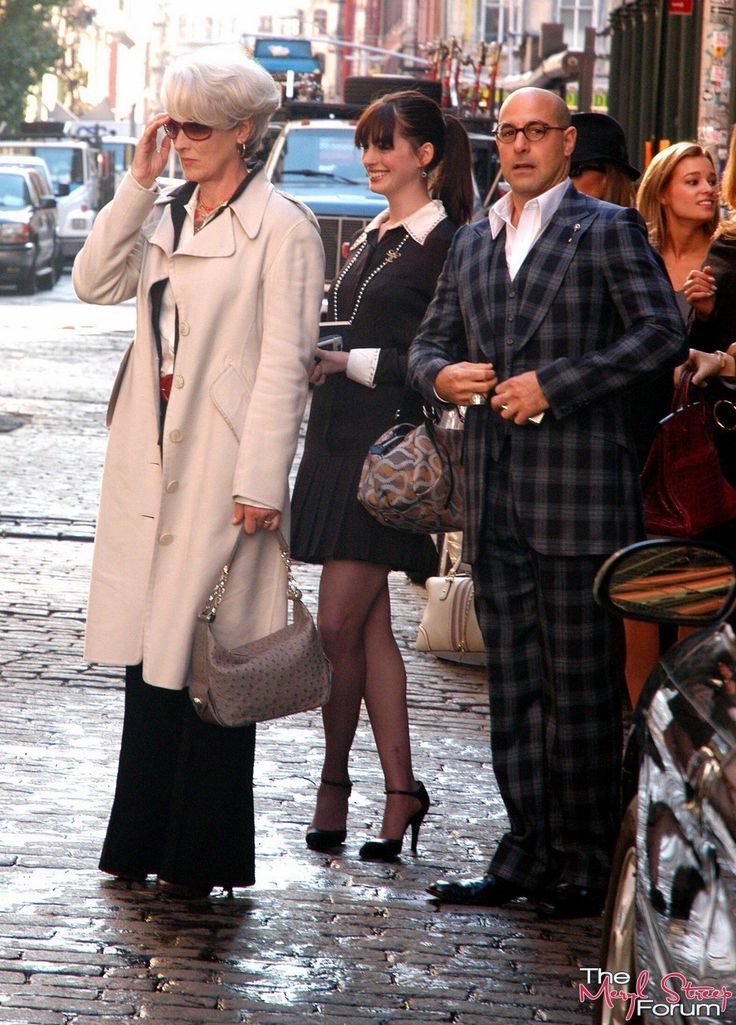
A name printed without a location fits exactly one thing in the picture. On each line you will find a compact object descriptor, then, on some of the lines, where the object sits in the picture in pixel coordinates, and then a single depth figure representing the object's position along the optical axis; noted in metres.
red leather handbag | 11.27
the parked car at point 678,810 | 5.18
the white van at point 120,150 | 115.31
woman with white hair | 9.25
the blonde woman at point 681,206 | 13.12
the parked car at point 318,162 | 41.81
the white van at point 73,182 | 75.81
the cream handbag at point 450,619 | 15.27
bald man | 9.24
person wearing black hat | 12.70
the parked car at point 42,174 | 68.62
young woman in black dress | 10.37
